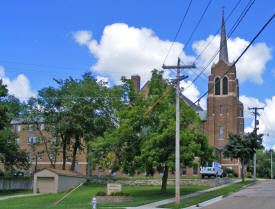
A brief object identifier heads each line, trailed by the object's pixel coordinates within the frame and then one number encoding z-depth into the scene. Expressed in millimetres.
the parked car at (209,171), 43406
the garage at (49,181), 38406
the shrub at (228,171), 58381
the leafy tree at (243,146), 44500
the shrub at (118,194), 27109
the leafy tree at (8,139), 38938
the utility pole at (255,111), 52669
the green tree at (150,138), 27594
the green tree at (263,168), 82338
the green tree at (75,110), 47281
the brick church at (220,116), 70375
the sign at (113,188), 27705
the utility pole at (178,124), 23531
